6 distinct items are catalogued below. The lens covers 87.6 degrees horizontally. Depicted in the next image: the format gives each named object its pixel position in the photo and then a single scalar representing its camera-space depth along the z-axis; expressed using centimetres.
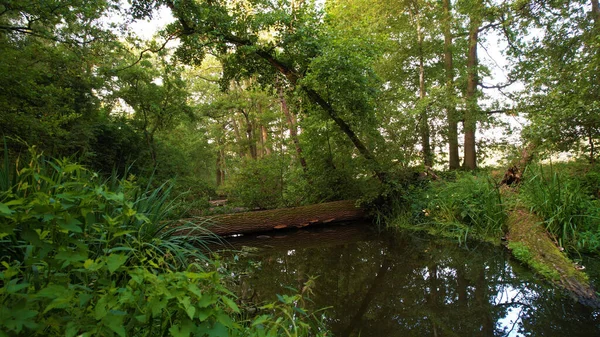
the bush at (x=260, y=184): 820
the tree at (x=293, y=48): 610
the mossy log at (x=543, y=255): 293
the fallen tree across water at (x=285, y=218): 667
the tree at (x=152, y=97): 918
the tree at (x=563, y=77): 478
